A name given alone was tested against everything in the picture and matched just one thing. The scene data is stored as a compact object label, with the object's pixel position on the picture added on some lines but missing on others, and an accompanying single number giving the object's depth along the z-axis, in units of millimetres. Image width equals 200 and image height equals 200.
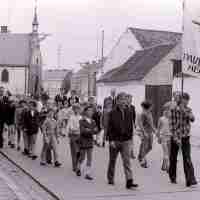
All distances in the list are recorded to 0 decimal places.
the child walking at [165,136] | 12227
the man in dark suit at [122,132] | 9953
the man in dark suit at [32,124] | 14578
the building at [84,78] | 82988
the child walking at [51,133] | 12879
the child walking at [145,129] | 12688
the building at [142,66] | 29219
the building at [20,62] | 81000
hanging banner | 10945
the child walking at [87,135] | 11117
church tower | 82312
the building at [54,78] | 129375
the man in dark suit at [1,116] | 16998
